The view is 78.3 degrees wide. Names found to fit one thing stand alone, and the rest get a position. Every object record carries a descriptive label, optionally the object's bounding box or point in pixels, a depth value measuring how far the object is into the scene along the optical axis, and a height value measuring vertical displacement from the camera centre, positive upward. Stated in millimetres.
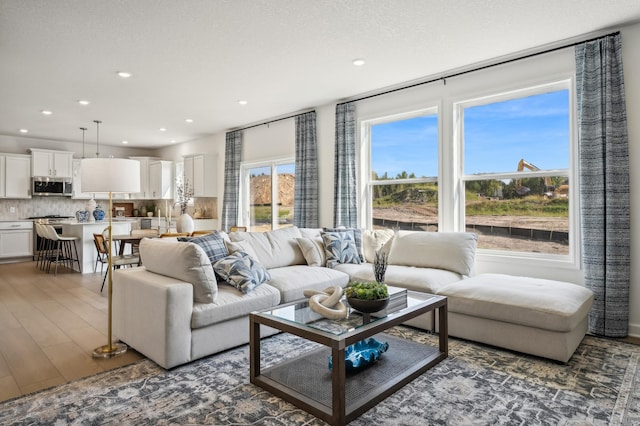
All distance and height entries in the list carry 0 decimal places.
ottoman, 2793 -771
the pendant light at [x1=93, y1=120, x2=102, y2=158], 7008 +1608
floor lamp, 3045 +264
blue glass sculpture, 2529 -955
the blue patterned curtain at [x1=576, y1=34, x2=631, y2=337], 3357 +227
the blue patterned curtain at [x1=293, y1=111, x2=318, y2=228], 5938 +570
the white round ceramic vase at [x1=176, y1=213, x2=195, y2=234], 5648 -178
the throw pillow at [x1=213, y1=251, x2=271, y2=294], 3184 -496
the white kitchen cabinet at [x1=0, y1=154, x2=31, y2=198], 8023 +757
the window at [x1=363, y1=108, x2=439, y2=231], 4898 +522
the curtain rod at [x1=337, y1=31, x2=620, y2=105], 3663 +1561
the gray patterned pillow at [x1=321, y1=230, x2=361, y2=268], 4379 -423
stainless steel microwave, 8420 +558
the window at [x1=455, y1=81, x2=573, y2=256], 3941 +450
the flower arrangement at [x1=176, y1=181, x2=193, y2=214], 8311 +452
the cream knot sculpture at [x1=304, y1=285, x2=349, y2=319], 2402 -595
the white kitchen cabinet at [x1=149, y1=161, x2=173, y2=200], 9406 +776
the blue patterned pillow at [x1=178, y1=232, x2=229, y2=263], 3303 -285
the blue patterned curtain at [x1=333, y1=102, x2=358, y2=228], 5426 +542
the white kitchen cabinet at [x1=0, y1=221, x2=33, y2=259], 7824 -546
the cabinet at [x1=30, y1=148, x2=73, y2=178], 8320 +1064
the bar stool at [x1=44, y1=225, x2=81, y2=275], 6523 -687
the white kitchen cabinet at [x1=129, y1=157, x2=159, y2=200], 9734 +837
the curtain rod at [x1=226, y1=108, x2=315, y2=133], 6208 +1570
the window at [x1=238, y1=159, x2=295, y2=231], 6824 +311
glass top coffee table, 2078 -1044
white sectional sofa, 2756 -687
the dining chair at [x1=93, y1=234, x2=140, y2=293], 5129 -608
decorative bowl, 2414 -577
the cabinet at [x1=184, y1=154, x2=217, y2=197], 8031 +756
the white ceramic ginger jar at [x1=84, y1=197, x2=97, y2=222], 8095 +123
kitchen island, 6625 -451
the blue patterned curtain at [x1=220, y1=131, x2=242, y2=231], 7555 +619
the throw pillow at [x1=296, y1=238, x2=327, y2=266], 4359 -452
